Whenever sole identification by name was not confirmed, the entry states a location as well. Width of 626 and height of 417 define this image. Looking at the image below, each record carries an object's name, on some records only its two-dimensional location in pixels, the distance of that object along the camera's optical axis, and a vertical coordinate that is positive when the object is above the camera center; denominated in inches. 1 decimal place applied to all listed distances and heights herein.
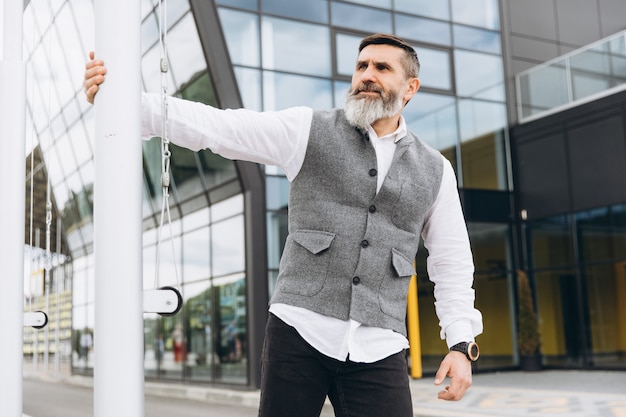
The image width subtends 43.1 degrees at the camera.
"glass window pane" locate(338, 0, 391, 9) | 647.8 +260.2
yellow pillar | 580.1 -10.3
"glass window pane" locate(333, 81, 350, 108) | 625.0 +181.4
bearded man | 103.3 +9.7
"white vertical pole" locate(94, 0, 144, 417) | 82.8 +10.2
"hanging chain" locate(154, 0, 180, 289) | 87.9 +22.5
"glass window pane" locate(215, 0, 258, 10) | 574.2 +234.4
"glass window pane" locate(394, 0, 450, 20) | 672.4 +264.4
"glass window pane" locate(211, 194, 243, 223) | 592.1 +90.0
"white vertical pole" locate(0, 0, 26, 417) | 185.2 +27.3
